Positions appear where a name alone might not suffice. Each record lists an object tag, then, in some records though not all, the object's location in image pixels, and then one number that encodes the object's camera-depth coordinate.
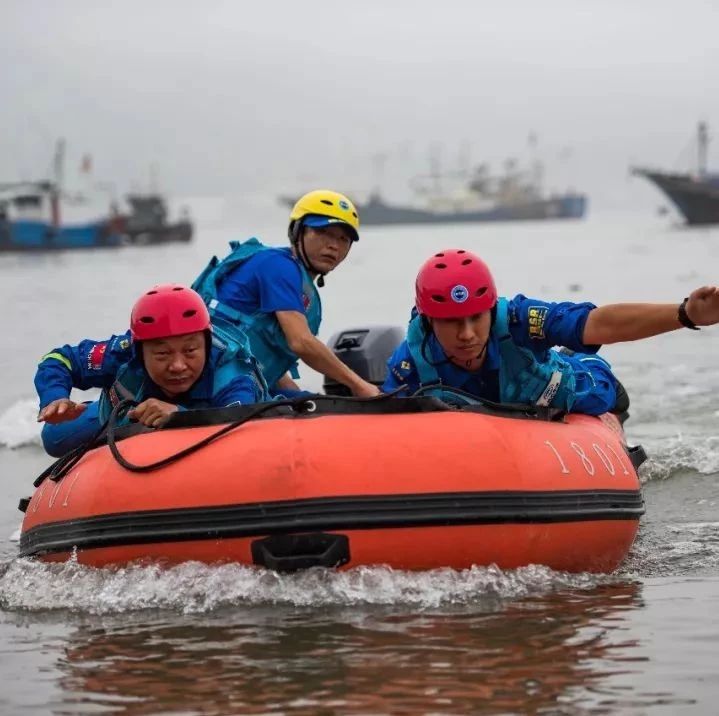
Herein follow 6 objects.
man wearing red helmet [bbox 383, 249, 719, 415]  12.60
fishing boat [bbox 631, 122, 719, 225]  166.25
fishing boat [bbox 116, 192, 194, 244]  174.12
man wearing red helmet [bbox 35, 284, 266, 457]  12.98
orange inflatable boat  11.71
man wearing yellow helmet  15.45
